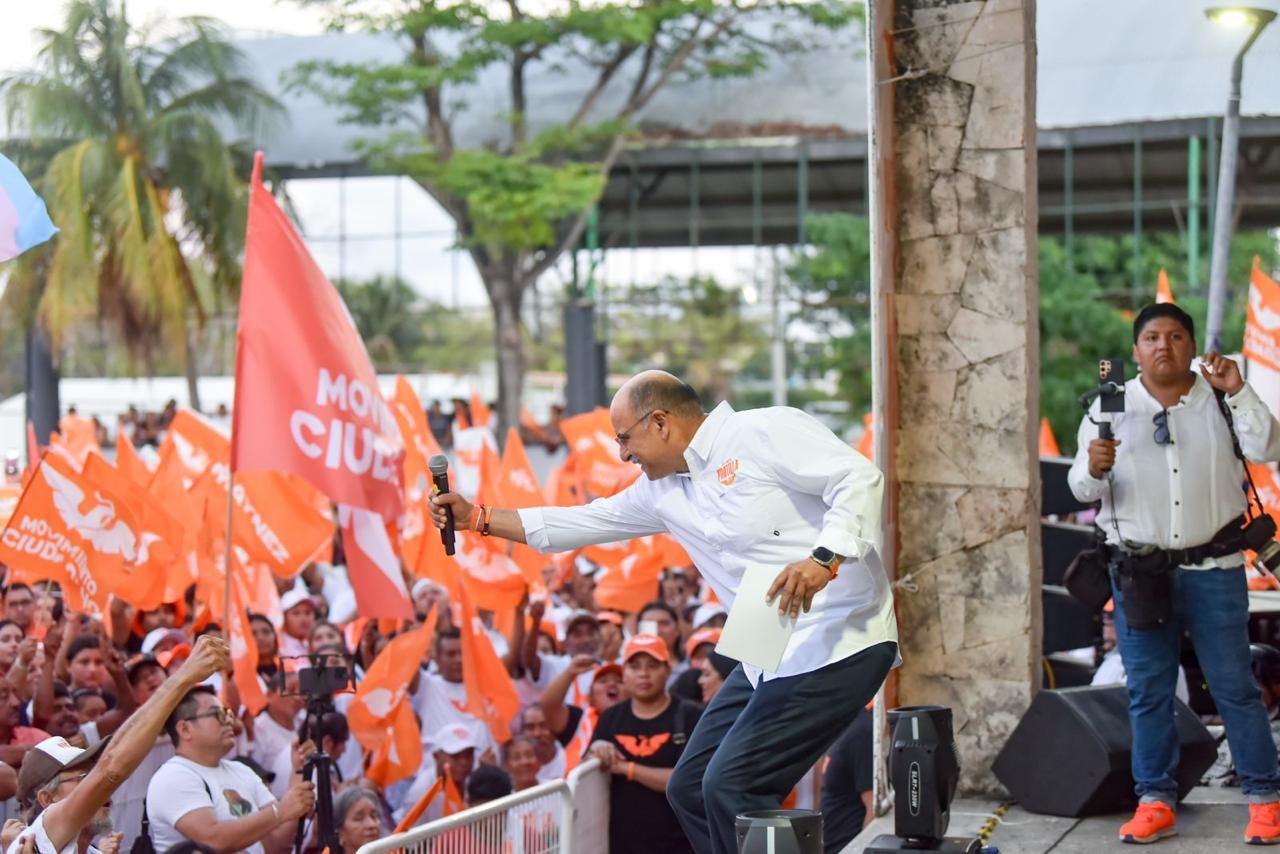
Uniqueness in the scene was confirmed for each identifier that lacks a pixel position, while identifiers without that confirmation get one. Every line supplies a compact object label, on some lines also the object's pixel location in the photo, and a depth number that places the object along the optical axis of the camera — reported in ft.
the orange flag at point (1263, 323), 33.91
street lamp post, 31.40
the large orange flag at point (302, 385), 26.40
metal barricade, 17.47
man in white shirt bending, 15.75
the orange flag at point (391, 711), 27.22
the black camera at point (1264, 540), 19.06
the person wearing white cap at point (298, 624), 35.55
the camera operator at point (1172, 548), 19.10
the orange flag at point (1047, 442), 53.53
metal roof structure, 95.20
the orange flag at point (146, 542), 33.73
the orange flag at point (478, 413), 50.71
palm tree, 89.04
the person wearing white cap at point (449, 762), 28.19
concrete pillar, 21.75
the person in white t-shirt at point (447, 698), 29.89
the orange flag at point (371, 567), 28.12
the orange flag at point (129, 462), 40.88
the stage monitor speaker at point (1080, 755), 20.18
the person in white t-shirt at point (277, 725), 28.32
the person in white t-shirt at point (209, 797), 21.16
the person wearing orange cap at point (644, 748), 23.16
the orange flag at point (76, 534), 31.14
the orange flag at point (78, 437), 51.97
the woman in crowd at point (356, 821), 23.85
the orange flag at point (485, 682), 29.32
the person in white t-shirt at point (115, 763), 15.78
